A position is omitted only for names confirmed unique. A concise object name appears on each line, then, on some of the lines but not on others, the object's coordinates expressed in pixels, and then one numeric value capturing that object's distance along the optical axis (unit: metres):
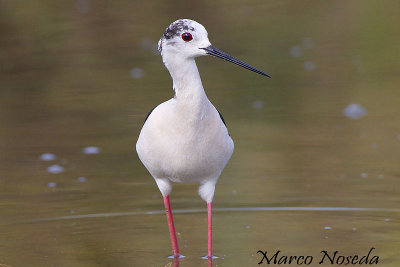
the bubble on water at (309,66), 21.62
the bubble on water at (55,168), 14.96
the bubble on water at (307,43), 23.78
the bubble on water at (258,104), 18.31
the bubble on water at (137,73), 21.65
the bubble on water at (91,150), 15.89
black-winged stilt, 10.44
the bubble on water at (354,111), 17.58
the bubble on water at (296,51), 22.87
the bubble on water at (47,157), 15.66
